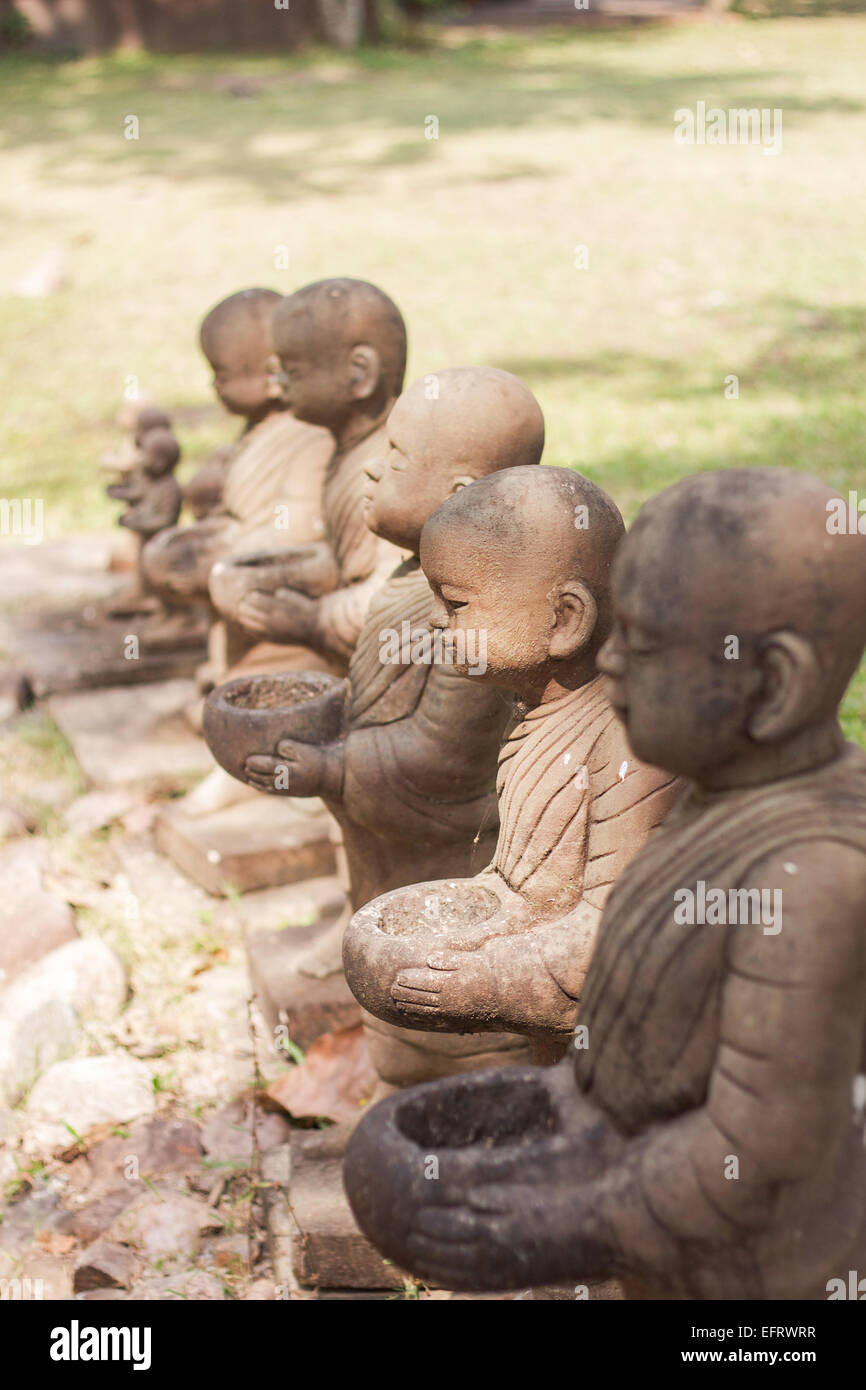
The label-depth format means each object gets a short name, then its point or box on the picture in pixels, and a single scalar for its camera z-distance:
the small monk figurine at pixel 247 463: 4.26
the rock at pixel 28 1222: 3.27
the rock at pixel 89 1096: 3.60
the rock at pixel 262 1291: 2.99
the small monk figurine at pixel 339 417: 3.54
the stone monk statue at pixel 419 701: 2.78
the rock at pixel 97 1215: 3.30
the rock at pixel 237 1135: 3.47
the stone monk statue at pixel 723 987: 1.65
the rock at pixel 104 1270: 3.07
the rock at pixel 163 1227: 3.16
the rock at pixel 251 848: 4.38
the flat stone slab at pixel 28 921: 4.24
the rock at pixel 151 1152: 3.47
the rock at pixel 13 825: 4.94
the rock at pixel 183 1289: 2.99
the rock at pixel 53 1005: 3.79
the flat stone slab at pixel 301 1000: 3.68
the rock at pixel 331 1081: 3.47
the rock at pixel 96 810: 4.96
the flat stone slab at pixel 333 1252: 2.99
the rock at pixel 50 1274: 3.13
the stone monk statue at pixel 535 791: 2.28
